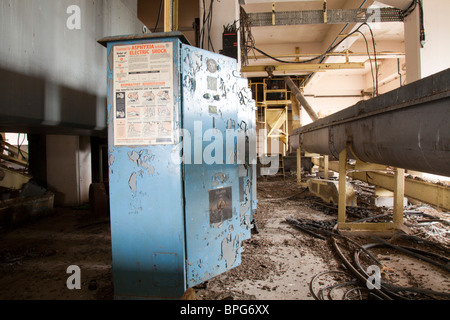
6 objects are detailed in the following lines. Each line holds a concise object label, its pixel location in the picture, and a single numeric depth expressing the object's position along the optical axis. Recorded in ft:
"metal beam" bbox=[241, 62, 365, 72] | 19.84
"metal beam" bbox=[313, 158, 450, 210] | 7.71
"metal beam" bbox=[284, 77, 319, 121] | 25.16
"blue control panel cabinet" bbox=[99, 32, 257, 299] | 4.90
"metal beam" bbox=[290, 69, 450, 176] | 4.38
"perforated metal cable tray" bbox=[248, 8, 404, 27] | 13.23
